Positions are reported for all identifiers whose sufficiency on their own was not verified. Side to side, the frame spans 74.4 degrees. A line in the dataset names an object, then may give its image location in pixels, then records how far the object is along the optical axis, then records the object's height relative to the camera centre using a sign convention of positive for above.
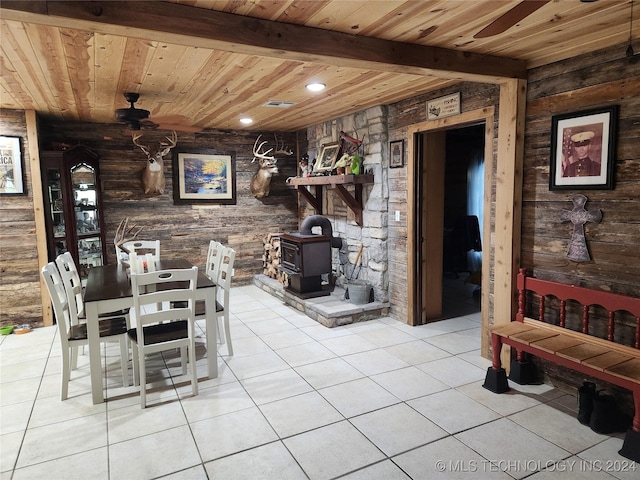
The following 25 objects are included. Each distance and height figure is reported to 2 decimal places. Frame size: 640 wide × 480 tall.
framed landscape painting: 6.02 +0.32
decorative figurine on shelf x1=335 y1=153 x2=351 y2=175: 4.89 +0.40
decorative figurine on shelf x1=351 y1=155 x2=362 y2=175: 4.80 +0.37
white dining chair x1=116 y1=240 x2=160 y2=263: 4.73 -0.51
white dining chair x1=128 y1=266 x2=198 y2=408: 2.80 -0.92
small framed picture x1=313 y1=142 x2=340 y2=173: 5.29 +0.52
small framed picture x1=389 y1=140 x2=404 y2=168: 4.41 +0.46
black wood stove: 5.05 -0.71
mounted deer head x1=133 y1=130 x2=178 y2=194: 5.55 +0.43
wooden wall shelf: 4.67 +0.17
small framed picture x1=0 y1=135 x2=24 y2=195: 4.36 +0.38
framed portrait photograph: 2.62 +0.29
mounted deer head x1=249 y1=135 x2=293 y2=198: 6.18 +0.43
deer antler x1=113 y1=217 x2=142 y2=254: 5.49 -0.42
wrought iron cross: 2.75 -0.21
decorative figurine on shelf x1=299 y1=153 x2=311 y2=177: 5.80 +0.44
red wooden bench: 2.31 -0.96
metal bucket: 4.72 -1.06
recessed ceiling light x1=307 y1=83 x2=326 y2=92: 3.67 +0.99
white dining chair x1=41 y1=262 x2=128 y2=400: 2.89 -0.93
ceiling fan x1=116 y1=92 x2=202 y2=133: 3.89 +0.81
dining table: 2.88 -0.71
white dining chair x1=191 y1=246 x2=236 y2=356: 3.59 -0.93
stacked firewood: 6.13 -0.87
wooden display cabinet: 4.72 -0.04
